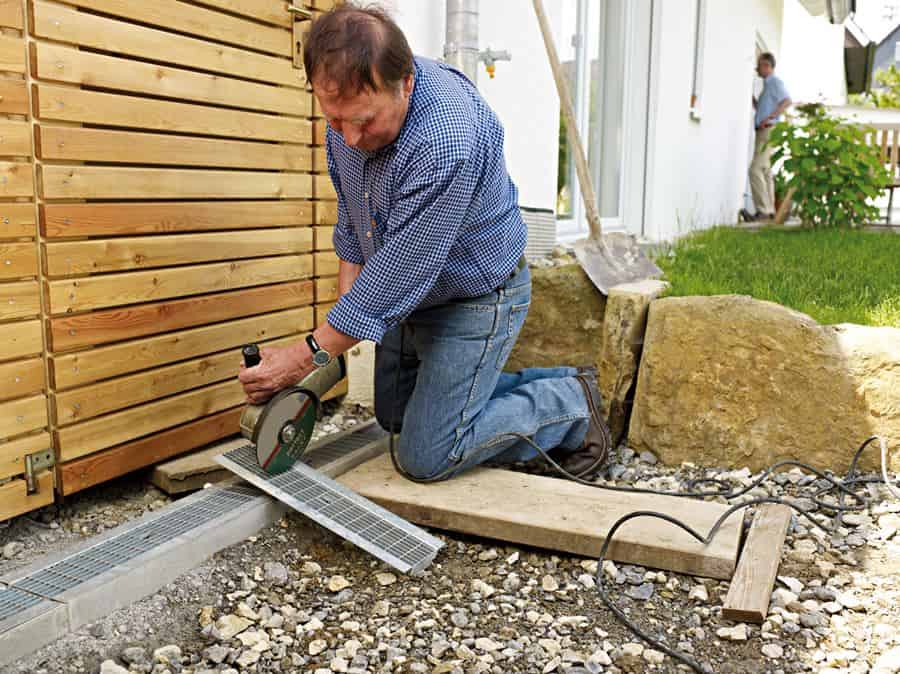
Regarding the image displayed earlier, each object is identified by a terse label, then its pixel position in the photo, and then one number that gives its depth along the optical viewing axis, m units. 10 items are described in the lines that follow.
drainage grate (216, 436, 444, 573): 2.33
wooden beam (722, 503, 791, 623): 2.06
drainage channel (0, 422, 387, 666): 1.87
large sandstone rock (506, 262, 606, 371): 3.63
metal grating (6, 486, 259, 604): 2.01
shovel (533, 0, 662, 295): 3.67
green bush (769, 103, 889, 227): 7.59
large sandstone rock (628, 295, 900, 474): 3.00
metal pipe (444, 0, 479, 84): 3.79
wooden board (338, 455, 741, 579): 2.32
